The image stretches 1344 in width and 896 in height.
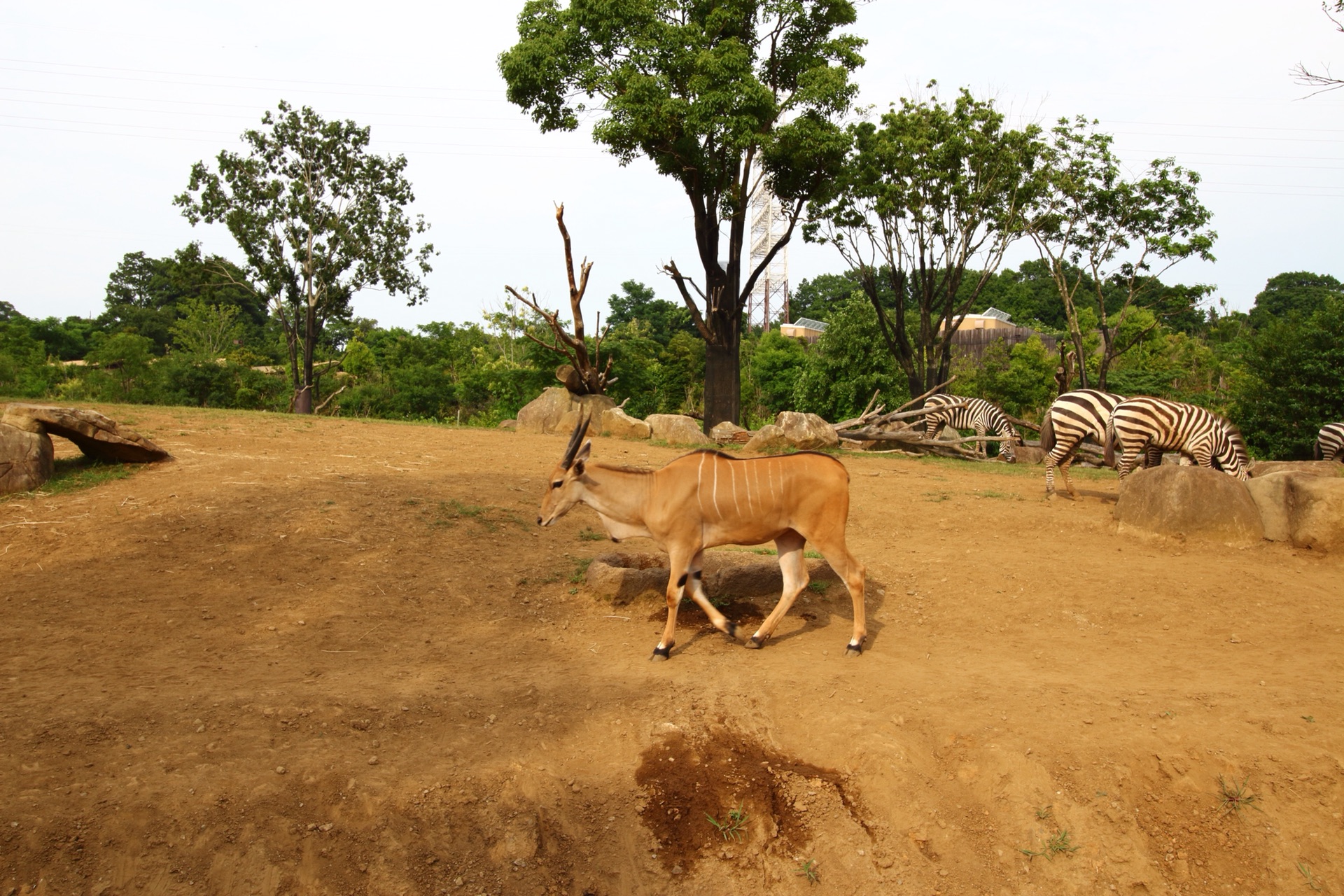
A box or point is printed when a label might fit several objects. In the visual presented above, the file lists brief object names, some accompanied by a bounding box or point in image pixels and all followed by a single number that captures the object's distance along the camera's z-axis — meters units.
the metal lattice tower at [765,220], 23.06
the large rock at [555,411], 19.20
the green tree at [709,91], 18.23
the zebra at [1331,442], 16.17
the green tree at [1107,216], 23.48
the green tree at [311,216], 27.67
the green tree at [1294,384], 18.22
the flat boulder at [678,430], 18.89
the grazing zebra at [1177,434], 12.54
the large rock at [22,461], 9.55
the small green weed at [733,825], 5.00
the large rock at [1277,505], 9.60
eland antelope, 6.91
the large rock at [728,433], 19.52
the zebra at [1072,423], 13.07
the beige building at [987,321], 42.80
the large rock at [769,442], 17.97
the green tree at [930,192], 21.94
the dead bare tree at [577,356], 15.50
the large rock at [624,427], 19.09
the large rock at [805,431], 18.50
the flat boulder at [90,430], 10.02
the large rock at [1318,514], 9.26
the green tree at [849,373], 24.36
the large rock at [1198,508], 9.58
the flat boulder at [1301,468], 10.69
